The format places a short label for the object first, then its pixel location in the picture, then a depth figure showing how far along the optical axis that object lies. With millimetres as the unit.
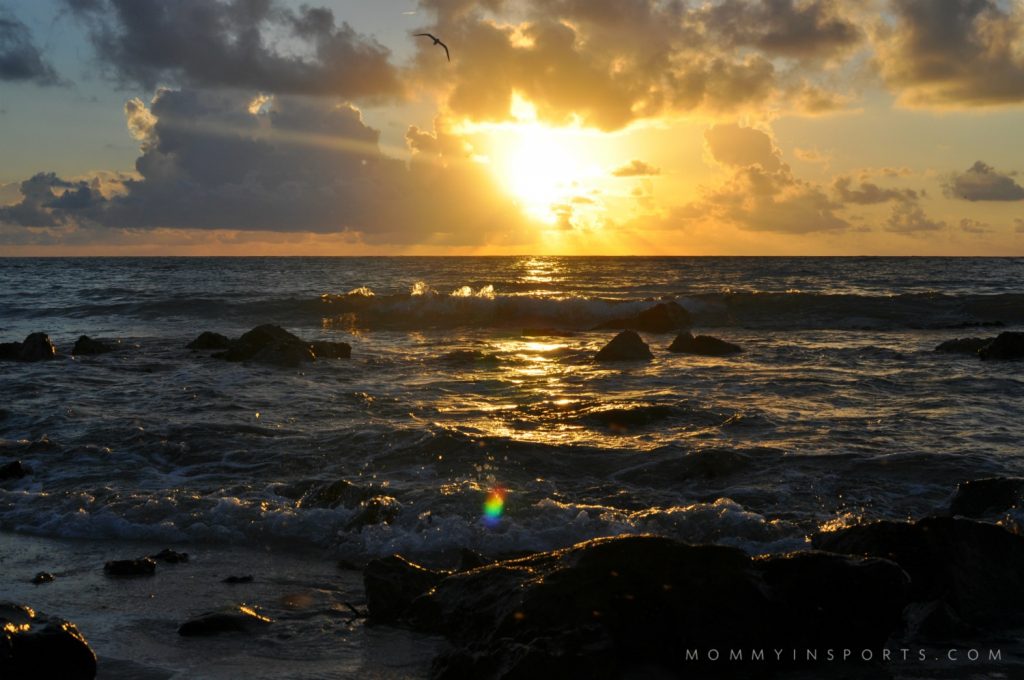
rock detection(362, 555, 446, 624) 6066
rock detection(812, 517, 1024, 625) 5922
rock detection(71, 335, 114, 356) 22844
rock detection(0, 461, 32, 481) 10141
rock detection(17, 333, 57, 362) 21547
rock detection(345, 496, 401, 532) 8445
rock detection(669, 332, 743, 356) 21969
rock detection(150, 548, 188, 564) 7414
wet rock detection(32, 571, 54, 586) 6809
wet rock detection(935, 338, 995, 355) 21406
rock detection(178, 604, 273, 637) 5777
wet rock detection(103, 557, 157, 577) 7023
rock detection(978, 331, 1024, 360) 19734
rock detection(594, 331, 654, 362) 20859
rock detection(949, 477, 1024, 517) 8328
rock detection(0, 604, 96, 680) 4512
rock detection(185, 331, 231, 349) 23906
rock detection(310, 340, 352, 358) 21547
